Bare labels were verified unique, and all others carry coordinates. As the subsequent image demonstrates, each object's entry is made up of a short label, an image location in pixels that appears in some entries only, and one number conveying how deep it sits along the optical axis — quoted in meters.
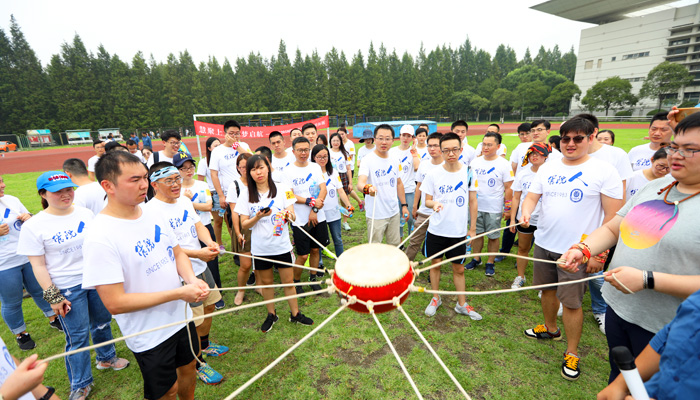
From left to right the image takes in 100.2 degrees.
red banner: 12.16
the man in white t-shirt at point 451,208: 3.84
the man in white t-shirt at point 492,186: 5.02
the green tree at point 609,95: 43.34
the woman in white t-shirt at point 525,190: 4.41
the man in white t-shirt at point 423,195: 4.67
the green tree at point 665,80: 41.34
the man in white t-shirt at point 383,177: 4.60
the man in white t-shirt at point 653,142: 4.39
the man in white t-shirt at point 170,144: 5.79
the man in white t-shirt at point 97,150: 6.77
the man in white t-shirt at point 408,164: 6.05
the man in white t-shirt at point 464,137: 6.33
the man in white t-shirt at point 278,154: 5.45
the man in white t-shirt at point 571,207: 2.85
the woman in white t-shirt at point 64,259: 2.76
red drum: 1.85
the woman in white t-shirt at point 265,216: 3.63
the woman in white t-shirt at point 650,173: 3.55
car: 29.87
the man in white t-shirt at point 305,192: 4.45
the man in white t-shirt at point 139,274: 1.88
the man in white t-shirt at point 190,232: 2.90
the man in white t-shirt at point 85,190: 3.73
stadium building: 46.38
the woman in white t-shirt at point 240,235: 3.96
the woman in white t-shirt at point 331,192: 4.98
